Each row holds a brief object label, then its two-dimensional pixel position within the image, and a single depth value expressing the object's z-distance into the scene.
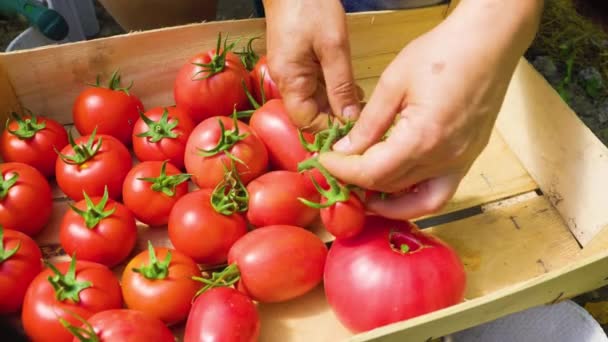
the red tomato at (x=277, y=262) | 0.79
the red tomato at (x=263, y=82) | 1.03
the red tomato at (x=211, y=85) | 0.98
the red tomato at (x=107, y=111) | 0.99
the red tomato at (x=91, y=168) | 0.90
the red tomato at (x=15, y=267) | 0.79
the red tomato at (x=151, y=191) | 0.88
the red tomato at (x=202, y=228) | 0.83
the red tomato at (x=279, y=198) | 0.85
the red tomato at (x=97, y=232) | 0.83
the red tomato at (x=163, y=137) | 0.95
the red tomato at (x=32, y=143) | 0.95
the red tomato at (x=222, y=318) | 0.72
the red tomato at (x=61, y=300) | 0.74
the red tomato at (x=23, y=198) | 0.87
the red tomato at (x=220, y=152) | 0.87
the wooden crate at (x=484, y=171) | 0.83
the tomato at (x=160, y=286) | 0.77
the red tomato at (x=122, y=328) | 0.69
